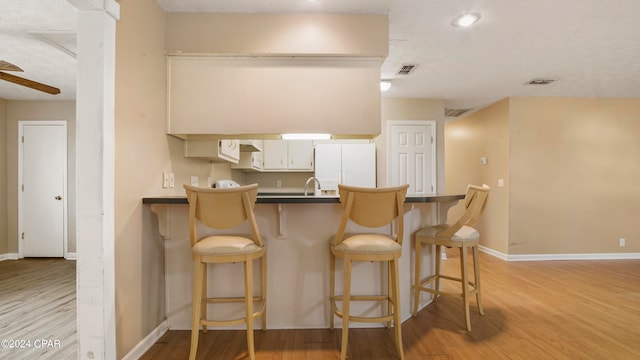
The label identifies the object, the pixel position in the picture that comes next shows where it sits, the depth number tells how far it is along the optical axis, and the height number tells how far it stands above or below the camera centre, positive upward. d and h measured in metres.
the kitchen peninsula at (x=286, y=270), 2.27 -0.68
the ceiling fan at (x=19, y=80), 2.54 +0.89
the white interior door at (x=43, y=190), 4.66 -0.16
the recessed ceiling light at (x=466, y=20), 2.48 +1.33
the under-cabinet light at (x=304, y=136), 2.72 +0.40
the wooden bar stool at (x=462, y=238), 2.33 -0.45
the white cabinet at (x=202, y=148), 2.76 +0.29
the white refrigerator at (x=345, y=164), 4.80 +0.24
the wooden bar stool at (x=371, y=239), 1.81 -0.36
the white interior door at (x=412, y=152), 4.79 +0.43
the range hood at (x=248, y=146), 4.05 +0.46
